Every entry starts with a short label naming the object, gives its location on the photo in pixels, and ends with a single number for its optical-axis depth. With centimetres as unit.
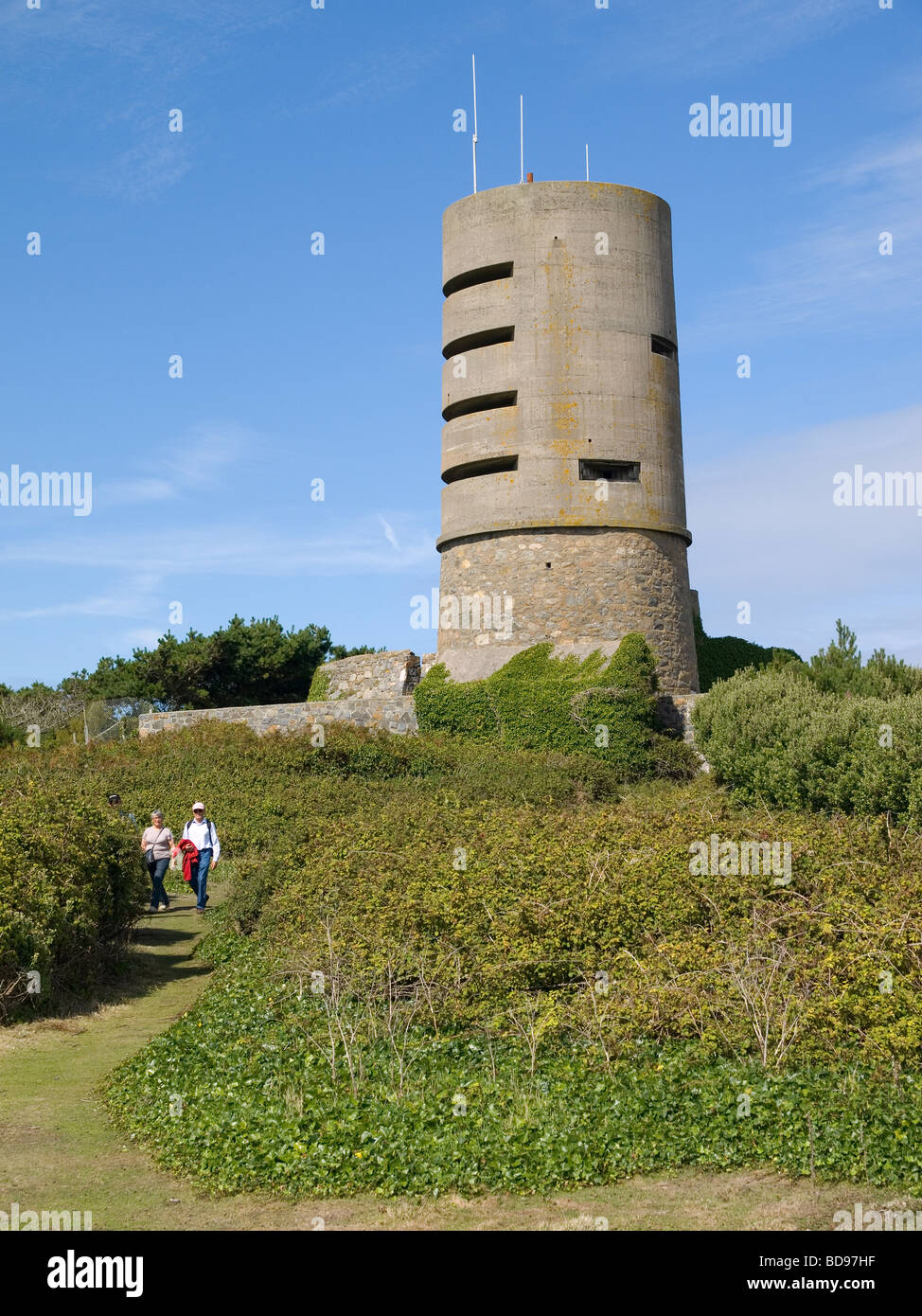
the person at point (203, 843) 1781
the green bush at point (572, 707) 2847
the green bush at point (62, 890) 1222
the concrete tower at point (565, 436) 2986
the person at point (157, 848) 1766
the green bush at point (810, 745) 2036
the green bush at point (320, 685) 3450
